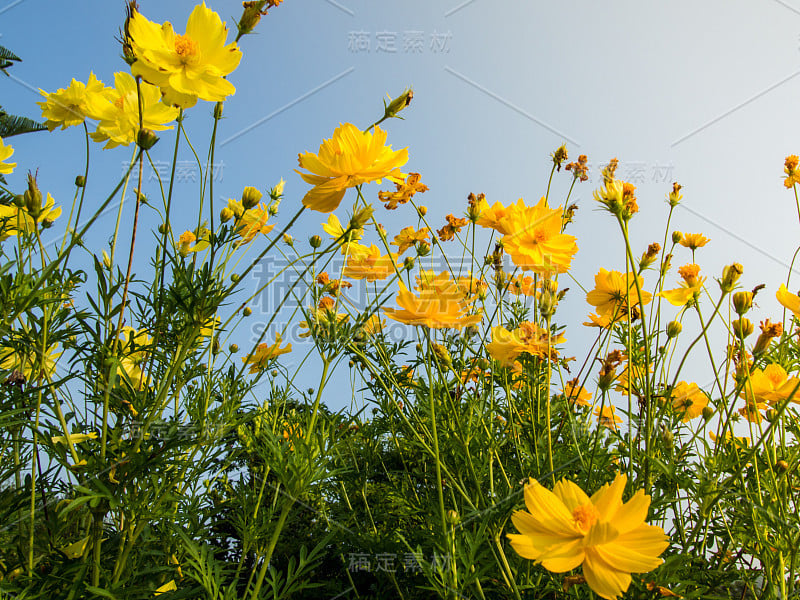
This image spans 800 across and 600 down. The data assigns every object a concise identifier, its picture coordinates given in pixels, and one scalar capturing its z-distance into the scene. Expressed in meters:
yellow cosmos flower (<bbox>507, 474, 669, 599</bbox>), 0.26
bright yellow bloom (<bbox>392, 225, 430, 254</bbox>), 0.59
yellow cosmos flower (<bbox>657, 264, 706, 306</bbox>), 0.45
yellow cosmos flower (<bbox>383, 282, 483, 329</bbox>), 0.36
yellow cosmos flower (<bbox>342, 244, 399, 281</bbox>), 0.50
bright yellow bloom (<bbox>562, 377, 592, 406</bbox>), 0.55
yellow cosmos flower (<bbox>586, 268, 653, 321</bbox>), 0.43
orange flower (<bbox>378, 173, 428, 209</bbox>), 0.58
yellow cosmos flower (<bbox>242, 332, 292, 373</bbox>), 0.41
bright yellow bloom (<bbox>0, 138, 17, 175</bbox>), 0.37
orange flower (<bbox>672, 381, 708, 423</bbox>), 0.46
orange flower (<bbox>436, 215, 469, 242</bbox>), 0.60
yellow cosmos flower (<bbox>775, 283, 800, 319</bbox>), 0.38
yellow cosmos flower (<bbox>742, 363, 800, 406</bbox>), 0.39
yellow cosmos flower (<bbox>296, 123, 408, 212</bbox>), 0.32
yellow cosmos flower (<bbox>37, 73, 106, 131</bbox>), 0.35
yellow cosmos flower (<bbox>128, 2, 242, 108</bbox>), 0.29
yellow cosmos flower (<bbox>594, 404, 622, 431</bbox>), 0.44
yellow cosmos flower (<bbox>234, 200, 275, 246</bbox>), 0.38
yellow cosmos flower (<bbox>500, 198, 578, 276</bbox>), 0.40
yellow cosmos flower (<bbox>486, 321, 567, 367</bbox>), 0.40
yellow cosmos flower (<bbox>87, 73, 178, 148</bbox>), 0.34
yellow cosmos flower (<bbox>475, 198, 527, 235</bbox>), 0.44
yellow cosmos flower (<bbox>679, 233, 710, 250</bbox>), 0.54
